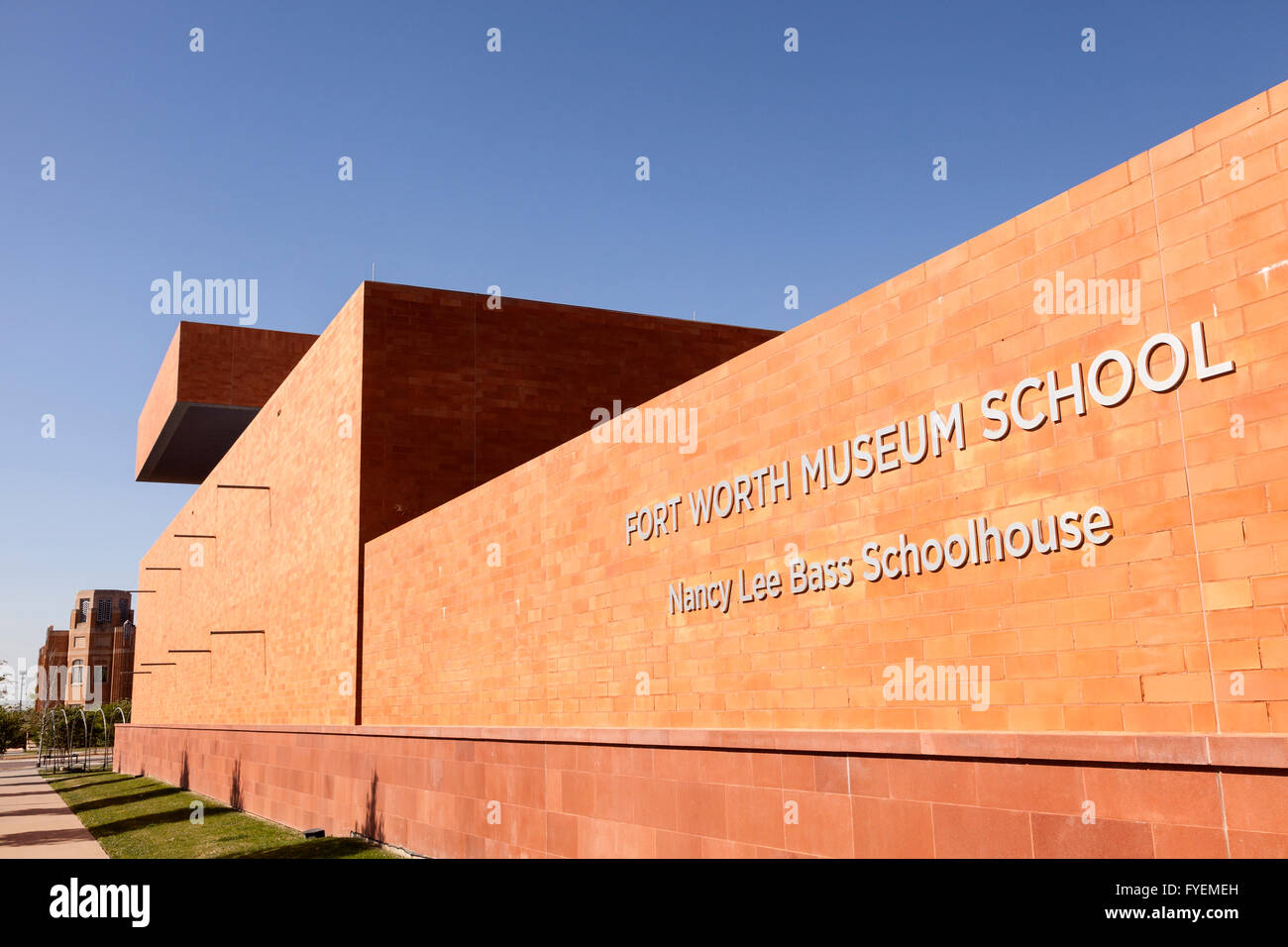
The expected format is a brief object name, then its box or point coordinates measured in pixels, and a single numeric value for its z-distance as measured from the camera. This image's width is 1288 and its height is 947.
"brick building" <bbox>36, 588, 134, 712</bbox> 115.12
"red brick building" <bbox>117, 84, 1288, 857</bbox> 5.09
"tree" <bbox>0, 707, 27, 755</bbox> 68.06
